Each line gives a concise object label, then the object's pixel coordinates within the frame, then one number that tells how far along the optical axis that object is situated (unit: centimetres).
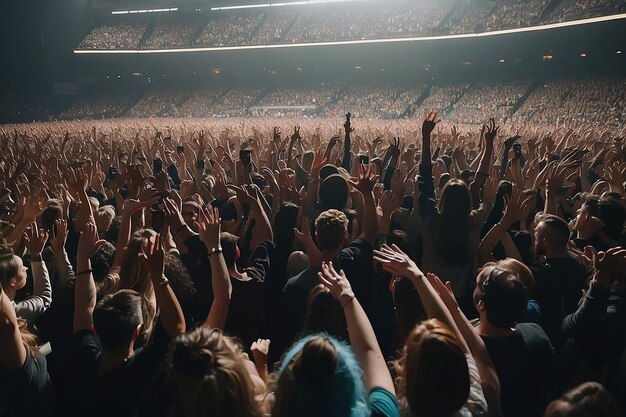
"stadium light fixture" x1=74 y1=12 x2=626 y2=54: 2642
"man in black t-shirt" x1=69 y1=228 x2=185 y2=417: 251
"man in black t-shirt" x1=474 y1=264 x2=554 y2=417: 269
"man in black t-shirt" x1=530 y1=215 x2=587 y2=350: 370
